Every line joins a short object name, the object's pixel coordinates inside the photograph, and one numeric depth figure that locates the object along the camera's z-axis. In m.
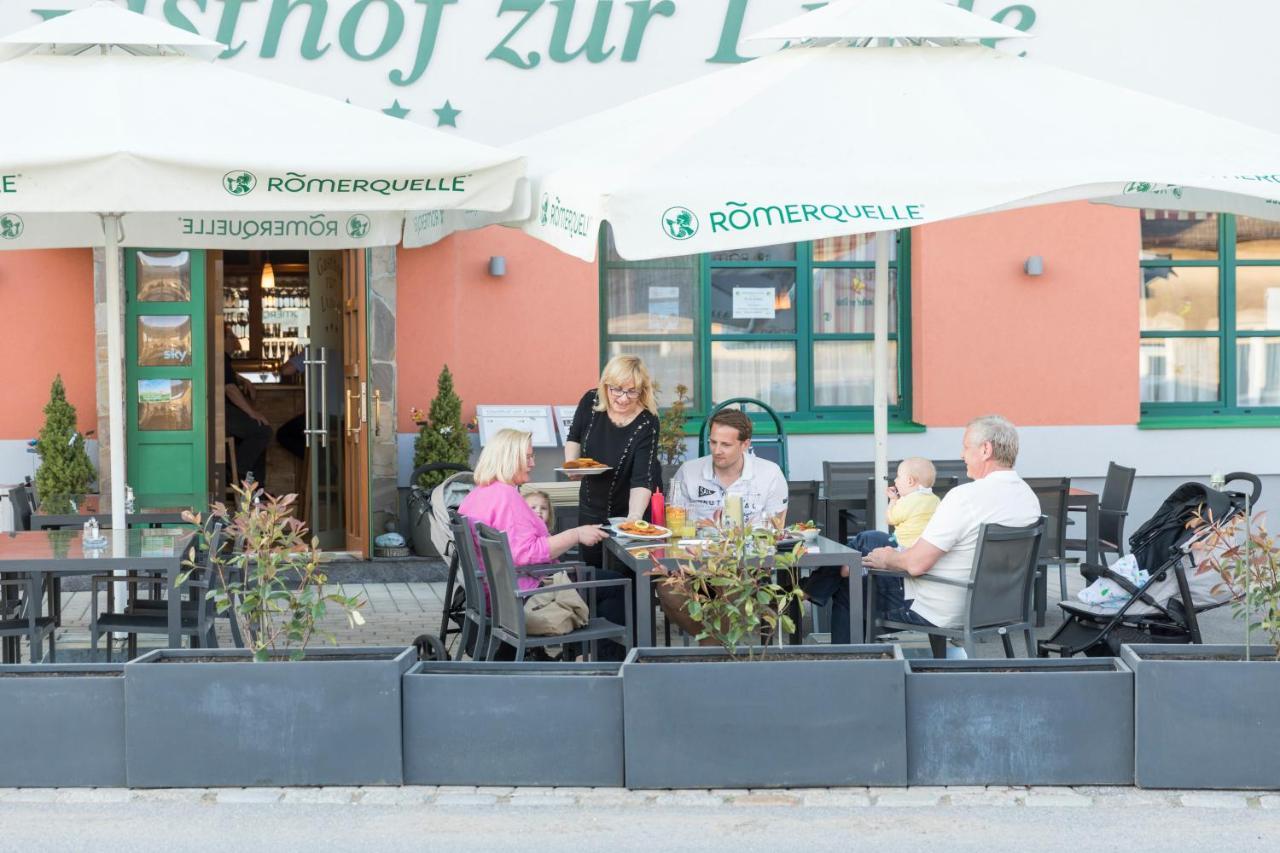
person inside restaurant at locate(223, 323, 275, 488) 12.56
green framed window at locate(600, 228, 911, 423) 11.28
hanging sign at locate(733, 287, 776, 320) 11.33
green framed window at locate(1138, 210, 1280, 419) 11.57
